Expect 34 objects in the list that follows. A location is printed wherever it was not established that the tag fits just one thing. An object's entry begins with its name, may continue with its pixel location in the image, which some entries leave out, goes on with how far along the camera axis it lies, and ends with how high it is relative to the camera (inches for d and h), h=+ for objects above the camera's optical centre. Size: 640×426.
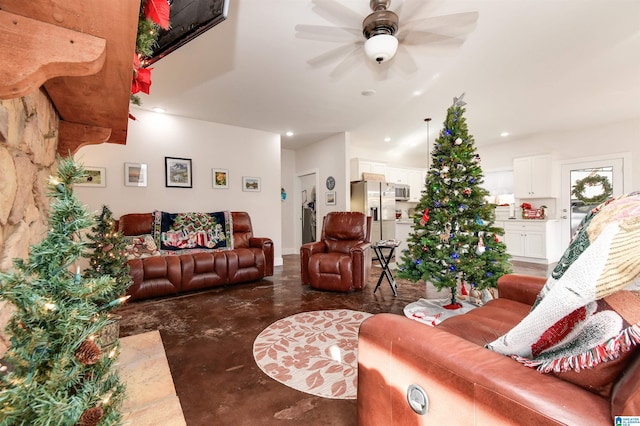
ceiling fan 79.9 +60.3
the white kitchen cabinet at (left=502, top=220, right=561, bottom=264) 203.8 -23.4
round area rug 63.7 -40.6
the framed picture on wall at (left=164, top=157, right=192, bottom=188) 168.7 +25.5
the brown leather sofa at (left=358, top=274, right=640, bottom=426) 22.0 -16.9
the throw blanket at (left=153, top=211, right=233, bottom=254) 148.7 -11.3
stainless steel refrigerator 226.7 +6.0
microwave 264.8 +18.9
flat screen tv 45.6 +33.3
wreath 193.9 +16.1
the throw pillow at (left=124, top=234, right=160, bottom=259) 132.1 -17.3
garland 32.8 +24.1
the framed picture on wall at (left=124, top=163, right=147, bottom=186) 155.6 +22.4
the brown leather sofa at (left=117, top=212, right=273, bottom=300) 124.9 -27.6
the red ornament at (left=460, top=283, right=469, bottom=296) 113.1 -34.0
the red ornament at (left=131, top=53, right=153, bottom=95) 39.7 +20.7
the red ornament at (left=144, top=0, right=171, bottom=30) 32.4 +24.6
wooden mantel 22.5 +16.4
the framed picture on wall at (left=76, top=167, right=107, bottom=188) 146.4 +19.8
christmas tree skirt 99.8 -39.2
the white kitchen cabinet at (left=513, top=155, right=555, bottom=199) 213.8 +27.2
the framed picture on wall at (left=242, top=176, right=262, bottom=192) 195.8 +20.3
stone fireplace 28.2 +4.8
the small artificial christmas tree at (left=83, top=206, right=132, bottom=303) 84.5 -13.1
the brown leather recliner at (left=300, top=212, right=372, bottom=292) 131.3 -22.7
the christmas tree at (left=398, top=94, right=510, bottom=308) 101.3 -5.7
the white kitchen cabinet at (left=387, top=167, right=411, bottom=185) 263.0 +35.8
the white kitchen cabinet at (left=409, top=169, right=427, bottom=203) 280.7 +29.5
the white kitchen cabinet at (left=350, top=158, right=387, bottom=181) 240.2 +39.7
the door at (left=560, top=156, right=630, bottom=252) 191.0 +17.8
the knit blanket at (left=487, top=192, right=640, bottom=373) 23.0 -8.6
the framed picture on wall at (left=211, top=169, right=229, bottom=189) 183.9 +23.4
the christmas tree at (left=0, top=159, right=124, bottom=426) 18.9 -8.9
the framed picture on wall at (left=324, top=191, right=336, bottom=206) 221.6 +10.9
